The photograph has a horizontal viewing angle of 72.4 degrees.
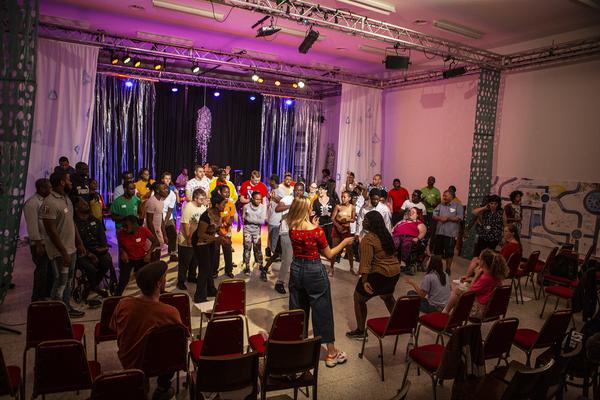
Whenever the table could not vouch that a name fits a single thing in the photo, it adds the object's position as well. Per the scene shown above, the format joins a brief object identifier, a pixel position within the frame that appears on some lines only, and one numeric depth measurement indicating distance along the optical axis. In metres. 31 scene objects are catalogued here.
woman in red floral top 3.85
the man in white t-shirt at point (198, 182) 8.57
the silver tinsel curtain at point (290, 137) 14.91
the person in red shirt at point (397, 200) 9.58
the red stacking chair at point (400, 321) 3.88
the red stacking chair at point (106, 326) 3.48
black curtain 13.24
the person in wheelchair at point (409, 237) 7.03
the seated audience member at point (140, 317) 2.81
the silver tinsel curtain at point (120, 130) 11.90
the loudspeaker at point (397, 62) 7.96
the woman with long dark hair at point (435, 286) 4.90
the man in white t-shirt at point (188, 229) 5.73
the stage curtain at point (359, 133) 11.90
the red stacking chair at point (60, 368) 2.63
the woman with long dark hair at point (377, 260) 4.31
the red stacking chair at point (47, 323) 3.27
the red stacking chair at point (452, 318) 4.09
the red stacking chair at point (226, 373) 2.67
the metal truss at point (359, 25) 6.14
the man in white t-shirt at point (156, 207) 6.39
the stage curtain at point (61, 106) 8.05
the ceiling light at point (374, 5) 6.72
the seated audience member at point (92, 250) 5.27
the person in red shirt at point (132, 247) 4.99
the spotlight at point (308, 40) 6.69
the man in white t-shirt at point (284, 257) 6.18
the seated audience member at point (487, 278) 4.46
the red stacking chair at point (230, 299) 4.06
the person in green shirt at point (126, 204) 6.04
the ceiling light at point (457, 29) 7.75
